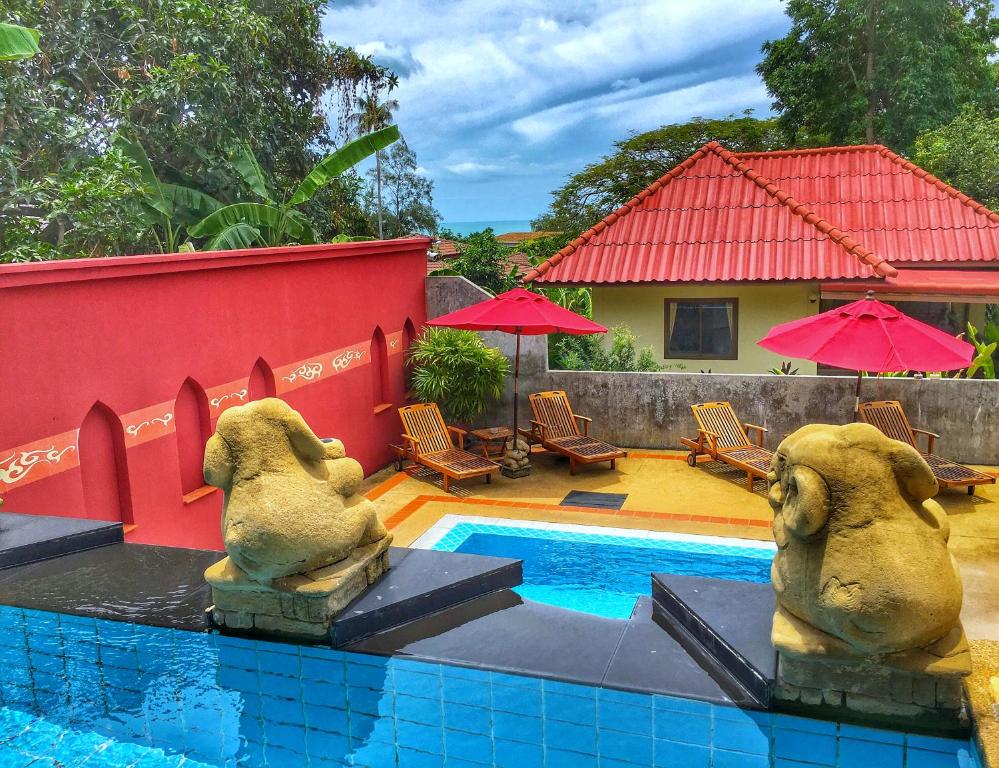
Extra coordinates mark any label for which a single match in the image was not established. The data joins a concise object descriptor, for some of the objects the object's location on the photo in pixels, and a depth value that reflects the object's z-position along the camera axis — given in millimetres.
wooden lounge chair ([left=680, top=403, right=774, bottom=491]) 12531
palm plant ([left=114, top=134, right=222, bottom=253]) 13500
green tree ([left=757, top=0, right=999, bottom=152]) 27297
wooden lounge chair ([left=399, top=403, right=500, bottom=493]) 12250
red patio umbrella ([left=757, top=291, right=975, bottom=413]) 9500
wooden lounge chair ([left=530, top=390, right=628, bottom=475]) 12898
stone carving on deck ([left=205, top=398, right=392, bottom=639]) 4301
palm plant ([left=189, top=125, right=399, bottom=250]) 13711
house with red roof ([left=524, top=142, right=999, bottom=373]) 15648
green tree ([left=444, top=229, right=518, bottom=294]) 19547
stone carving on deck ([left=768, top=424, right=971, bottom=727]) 3252
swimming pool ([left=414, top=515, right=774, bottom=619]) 8969
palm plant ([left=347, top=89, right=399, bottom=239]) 27688
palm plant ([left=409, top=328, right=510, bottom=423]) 13633
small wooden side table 13438
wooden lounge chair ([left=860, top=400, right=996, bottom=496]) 12117
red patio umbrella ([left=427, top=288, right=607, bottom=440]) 12102
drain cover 11664
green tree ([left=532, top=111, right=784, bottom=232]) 37031
